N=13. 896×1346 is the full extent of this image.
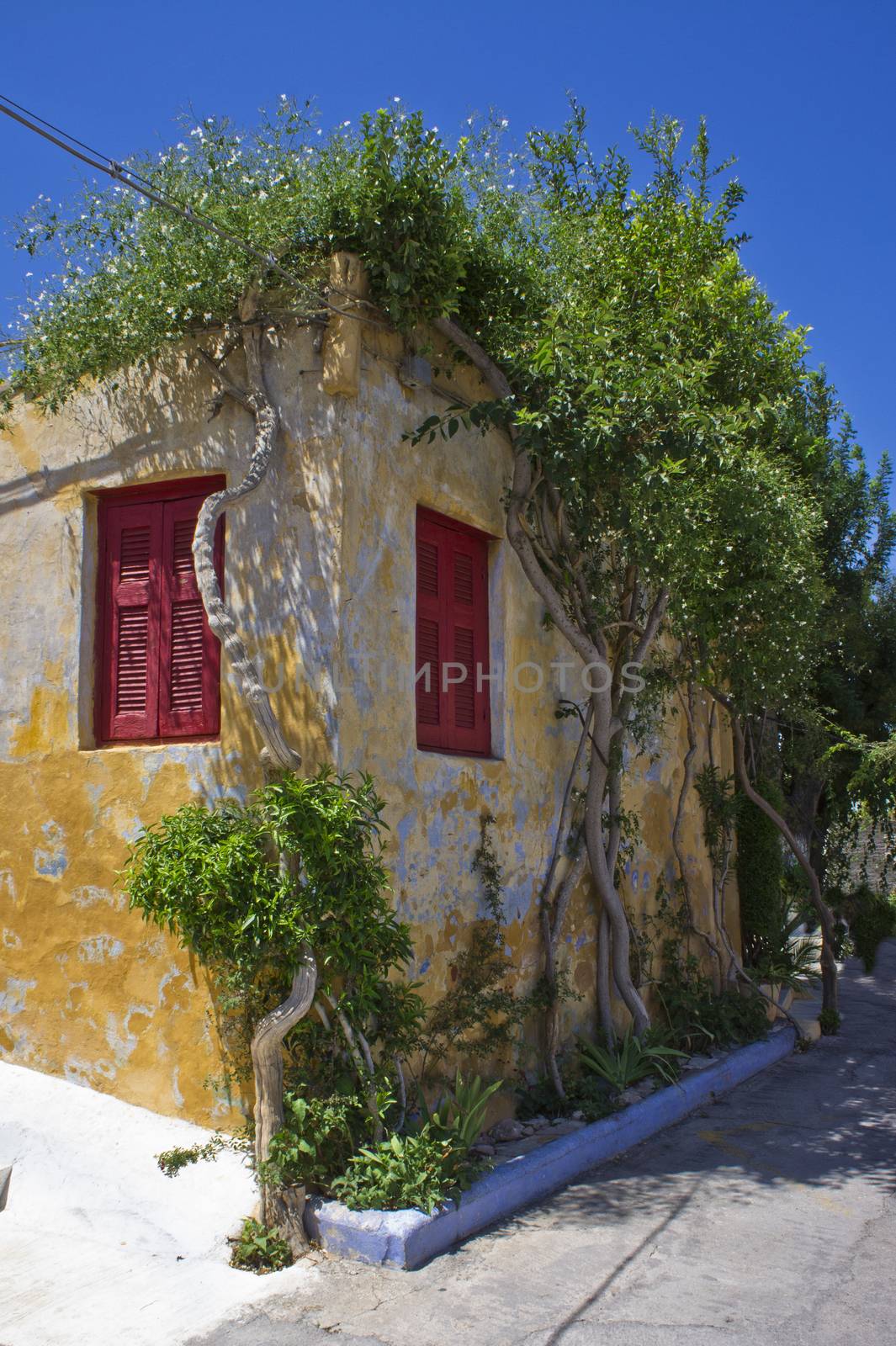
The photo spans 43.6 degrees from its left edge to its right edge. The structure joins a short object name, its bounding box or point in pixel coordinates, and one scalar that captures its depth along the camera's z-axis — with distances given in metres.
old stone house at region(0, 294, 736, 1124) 6.03
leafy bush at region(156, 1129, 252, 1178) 5.49
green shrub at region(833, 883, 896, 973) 12.30
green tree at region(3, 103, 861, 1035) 6.33
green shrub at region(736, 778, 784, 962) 11.22
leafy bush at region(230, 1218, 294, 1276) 4.92
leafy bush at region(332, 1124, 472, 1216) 5.09
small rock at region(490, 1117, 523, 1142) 6.59
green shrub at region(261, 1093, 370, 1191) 5.09
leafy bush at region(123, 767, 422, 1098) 5.24
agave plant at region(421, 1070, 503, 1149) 5.61
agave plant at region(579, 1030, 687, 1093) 7.36
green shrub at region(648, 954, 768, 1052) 8.83
